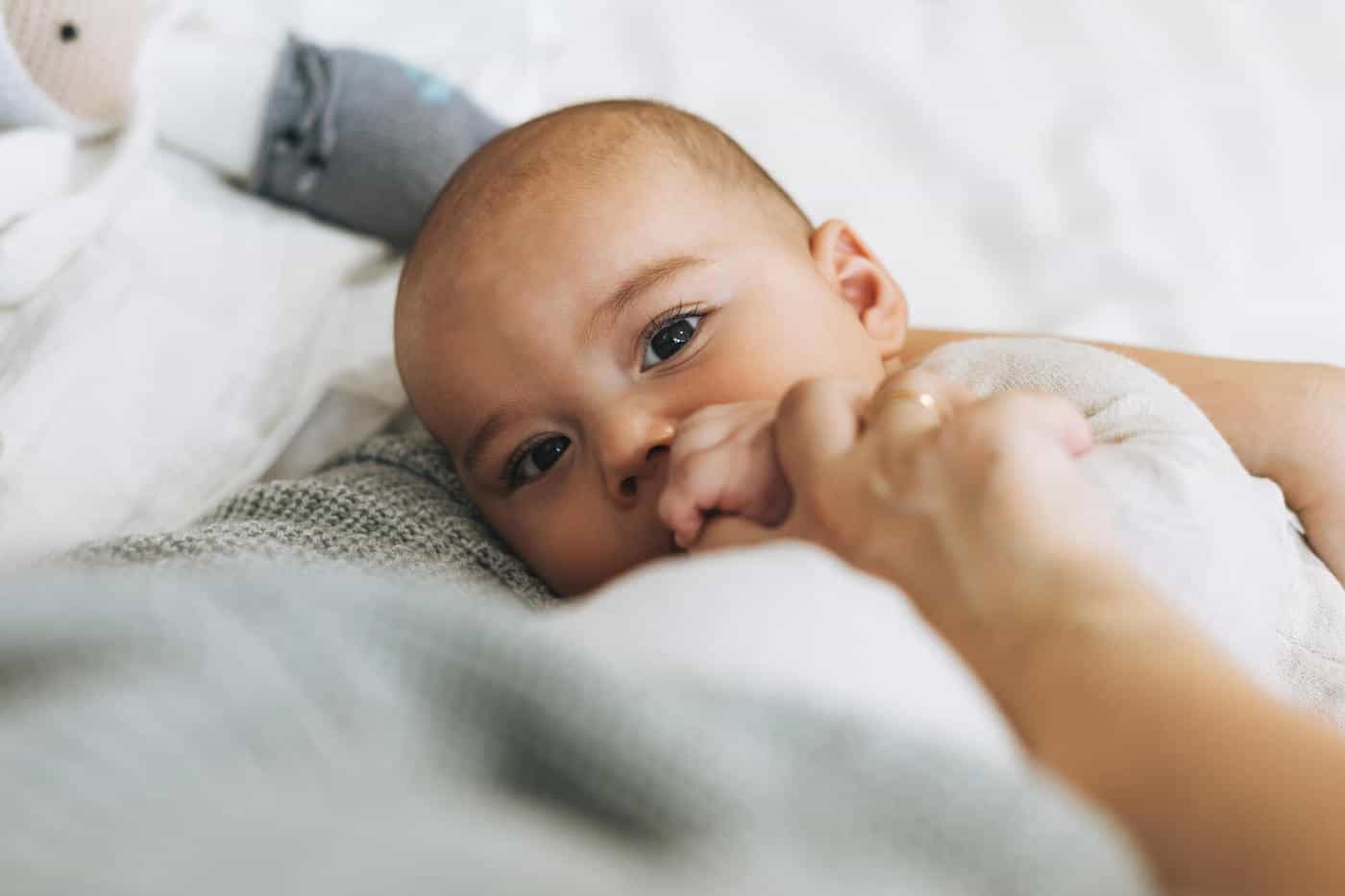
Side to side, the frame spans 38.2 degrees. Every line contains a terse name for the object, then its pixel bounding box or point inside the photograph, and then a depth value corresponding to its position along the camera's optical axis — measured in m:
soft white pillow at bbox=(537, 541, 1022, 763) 0.34
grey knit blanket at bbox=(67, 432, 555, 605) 0.45
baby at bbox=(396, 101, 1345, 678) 0.45
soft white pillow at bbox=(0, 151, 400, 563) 0.51
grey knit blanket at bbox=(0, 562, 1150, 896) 0.27
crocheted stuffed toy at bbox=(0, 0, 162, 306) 0.53
